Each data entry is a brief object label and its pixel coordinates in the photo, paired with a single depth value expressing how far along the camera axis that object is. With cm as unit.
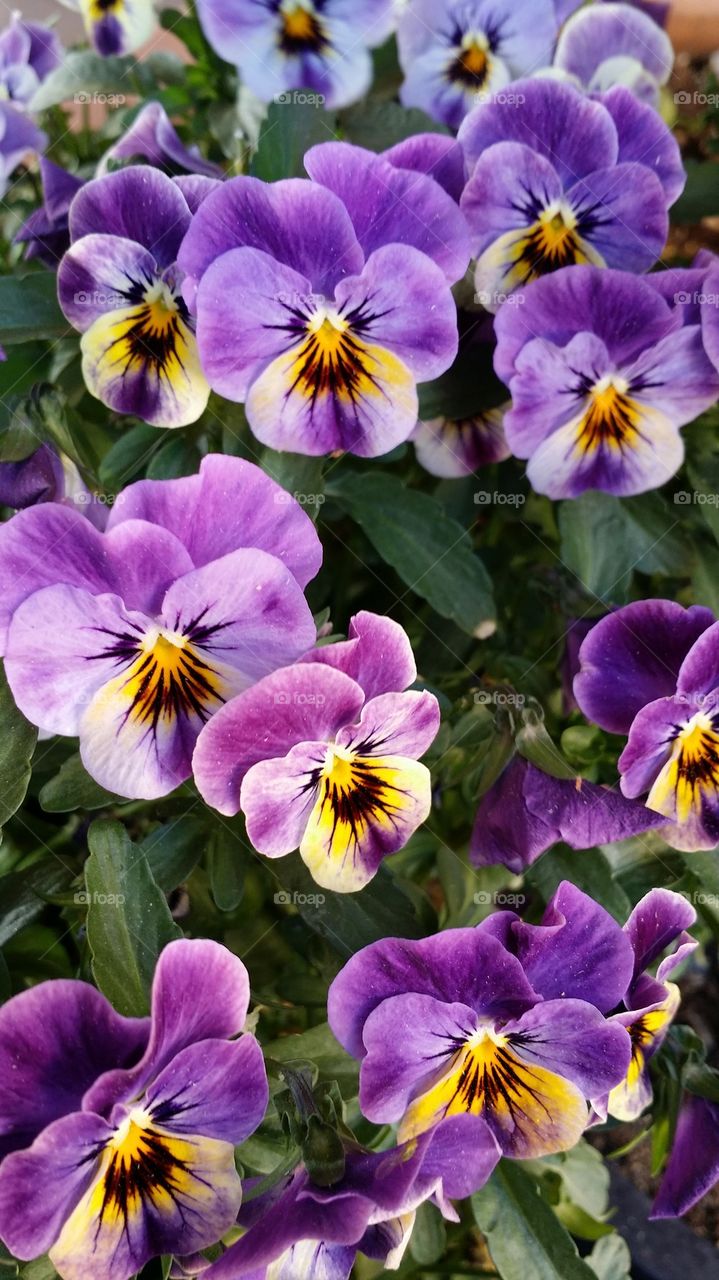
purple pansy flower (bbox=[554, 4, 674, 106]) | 47
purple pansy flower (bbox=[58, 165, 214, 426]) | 41
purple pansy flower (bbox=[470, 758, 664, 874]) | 42
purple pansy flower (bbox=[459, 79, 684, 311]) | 43
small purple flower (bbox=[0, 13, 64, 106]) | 51
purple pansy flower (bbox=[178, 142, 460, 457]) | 41
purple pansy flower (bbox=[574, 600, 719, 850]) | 41
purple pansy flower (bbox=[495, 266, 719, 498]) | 42
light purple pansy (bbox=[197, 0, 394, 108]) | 47
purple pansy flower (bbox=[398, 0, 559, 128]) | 48
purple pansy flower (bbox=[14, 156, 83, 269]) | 45
